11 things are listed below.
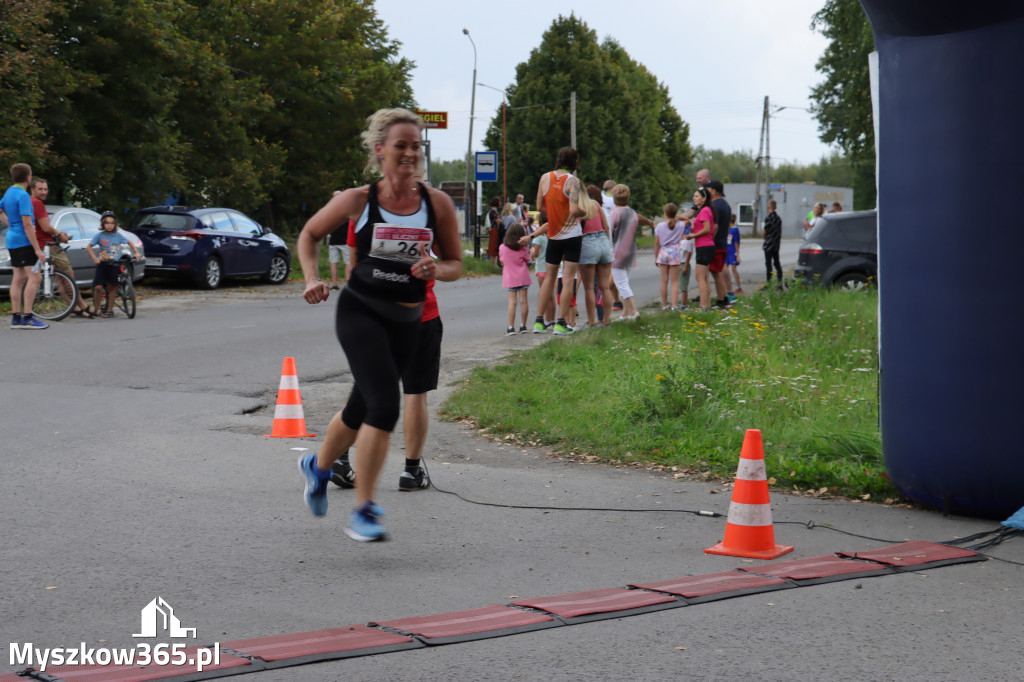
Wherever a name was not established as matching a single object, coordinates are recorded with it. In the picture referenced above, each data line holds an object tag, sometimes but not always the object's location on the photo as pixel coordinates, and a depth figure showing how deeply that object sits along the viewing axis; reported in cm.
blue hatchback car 2184
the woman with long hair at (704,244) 1558
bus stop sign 3189
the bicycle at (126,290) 1634
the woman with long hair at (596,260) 1318
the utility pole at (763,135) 7188
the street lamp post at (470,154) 4334
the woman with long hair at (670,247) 1619
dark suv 1733
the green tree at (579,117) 5925
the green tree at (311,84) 3095
